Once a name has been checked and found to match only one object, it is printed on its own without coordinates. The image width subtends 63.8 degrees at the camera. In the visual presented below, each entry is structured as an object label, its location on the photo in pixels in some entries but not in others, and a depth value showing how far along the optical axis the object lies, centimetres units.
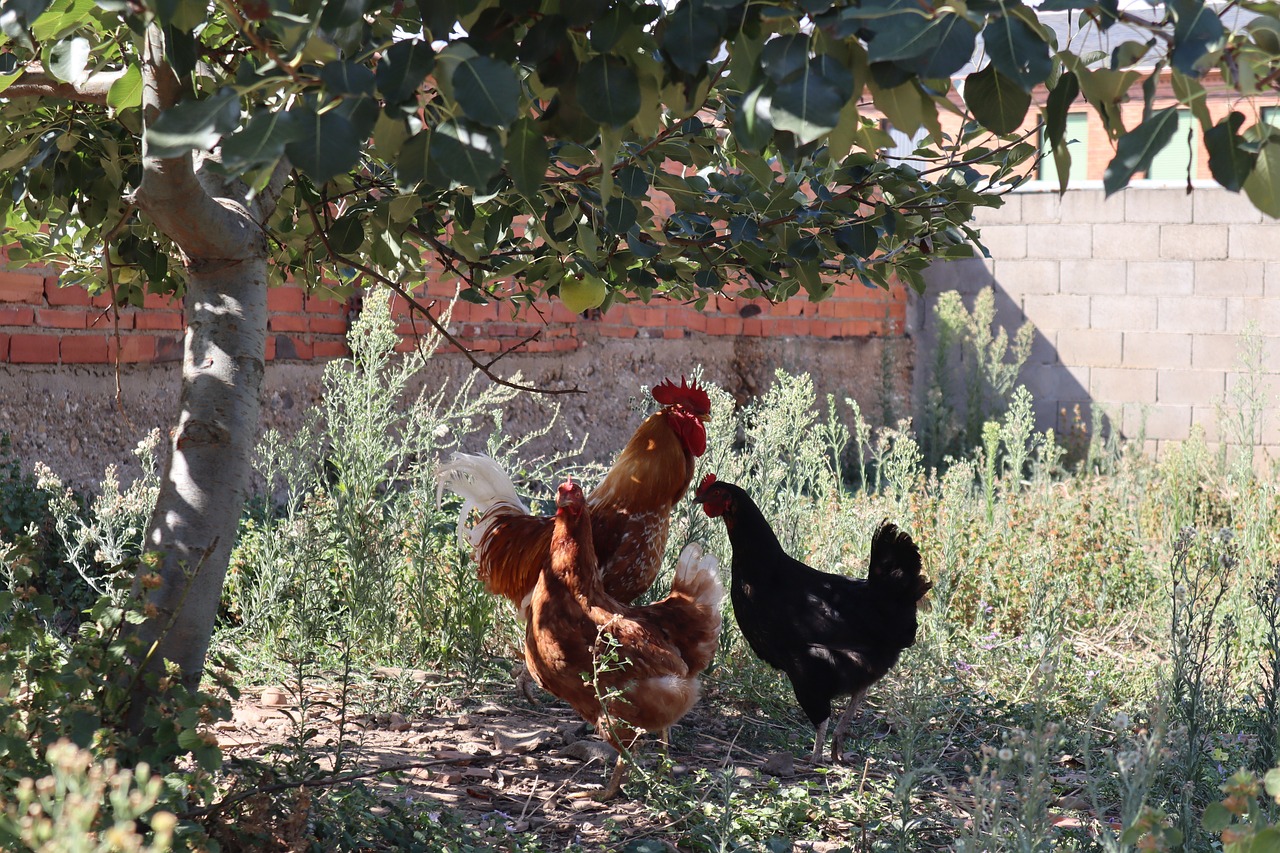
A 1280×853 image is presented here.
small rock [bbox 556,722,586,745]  317
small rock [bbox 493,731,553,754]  307
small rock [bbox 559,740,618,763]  302
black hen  310
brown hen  275
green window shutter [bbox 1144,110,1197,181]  1032
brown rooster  340
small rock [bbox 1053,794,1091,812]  287
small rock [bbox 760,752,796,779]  308
